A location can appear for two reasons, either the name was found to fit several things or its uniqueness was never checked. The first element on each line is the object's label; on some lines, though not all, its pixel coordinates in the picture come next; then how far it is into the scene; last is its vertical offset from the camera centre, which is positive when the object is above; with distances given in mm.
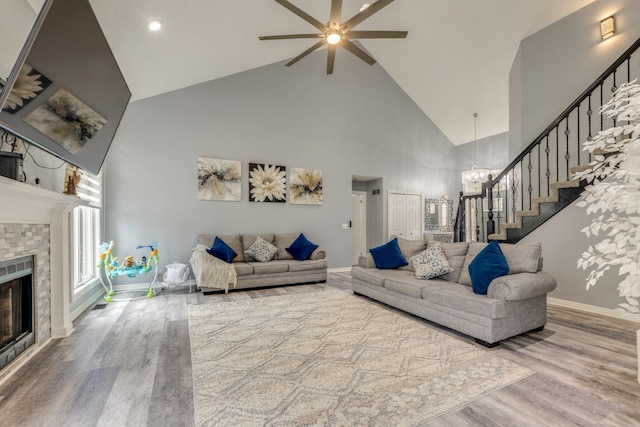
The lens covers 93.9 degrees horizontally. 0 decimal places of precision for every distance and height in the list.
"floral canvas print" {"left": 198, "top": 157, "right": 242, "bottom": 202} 5232 +582
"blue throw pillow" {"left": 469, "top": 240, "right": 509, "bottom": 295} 2783 -537
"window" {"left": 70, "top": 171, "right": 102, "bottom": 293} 3644 -279
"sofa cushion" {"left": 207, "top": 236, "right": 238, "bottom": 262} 4805 -631
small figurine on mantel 3094 +331
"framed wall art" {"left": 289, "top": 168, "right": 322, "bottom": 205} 6043 +516
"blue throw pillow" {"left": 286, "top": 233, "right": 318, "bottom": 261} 5371 -674
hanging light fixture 6699 +812
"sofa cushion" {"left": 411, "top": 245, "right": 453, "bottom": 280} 3473 -621
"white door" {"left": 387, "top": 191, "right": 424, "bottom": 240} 7340 -85
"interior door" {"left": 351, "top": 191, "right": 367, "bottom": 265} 7789 -325
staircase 3709 +729
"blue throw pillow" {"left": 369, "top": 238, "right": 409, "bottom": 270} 4105 -626
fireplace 2184 -764
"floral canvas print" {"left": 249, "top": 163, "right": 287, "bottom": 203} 5648 +559
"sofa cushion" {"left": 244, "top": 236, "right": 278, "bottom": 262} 5121 -677
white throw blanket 4352 -893
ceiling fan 2889 +1956
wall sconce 3902 +2432
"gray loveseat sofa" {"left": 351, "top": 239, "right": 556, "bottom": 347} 2584 -824
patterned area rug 1713 -1157
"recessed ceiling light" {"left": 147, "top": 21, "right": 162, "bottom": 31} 3115 +1972
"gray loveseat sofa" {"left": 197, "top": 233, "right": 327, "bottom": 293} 4730 -889
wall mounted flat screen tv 1594 +838
